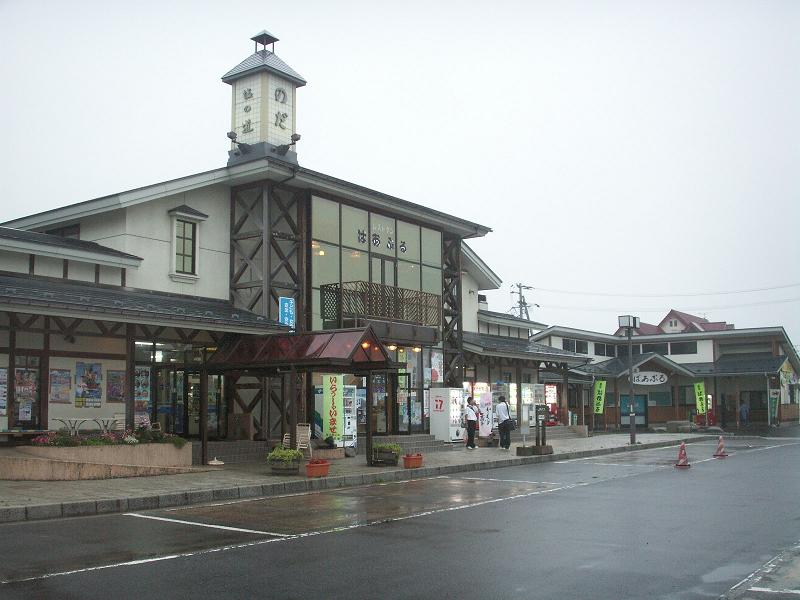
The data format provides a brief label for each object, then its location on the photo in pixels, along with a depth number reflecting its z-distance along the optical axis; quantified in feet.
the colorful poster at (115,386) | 65.05
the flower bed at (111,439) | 55.62
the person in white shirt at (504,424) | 87.72
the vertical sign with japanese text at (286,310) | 77.25
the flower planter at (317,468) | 56.39
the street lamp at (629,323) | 99.71
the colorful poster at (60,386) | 61.00
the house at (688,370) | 163.02
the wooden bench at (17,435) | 57.16
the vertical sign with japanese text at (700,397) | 152.97
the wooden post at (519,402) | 113.80
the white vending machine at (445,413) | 91.30
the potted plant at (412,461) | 64.28
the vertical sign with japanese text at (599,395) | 151.64
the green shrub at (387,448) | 65.77
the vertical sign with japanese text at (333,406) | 77.20
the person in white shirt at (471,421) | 87.30
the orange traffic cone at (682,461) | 67.87
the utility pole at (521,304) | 234.76
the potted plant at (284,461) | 57.77
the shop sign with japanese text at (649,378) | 163.12
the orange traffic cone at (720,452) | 80.74
